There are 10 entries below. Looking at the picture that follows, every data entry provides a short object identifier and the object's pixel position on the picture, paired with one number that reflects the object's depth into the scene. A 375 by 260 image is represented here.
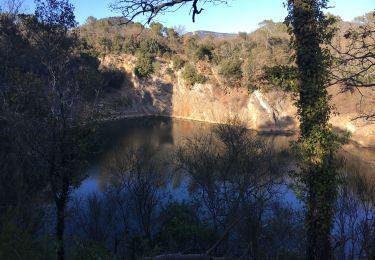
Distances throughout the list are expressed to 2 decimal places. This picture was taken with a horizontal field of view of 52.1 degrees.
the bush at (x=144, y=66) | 58.51
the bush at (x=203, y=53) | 54.25
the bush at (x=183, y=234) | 14.27
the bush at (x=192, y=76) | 53.62
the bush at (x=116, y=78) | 58.34
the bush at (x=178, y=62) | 56.62
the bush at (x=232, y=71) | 49.28
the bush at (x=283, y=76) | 8.09
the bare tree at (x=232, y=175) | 17.83
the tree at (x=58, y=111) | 11.01
